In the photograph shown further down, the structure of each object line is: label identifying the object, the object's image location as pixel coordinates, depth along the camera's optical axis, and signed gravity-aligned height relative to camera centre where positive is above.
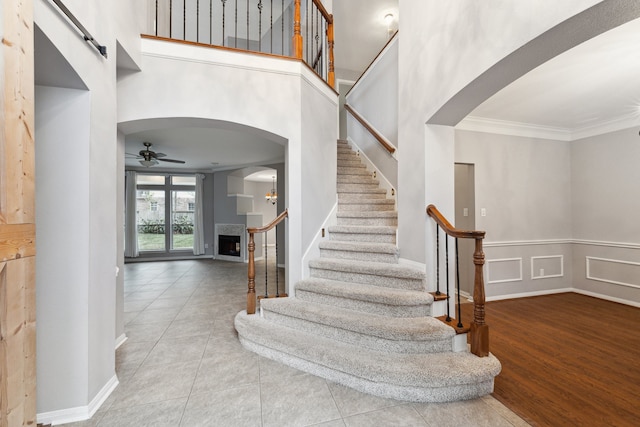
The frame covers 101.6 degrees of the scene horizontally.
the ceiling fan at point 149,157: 4.26 +1.02
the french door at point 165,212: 7.56 +0.13
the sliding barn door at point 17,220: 0.99 -0.01
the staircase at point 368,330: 1.79 -1.00
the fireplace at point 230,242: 7.25 -0.76
